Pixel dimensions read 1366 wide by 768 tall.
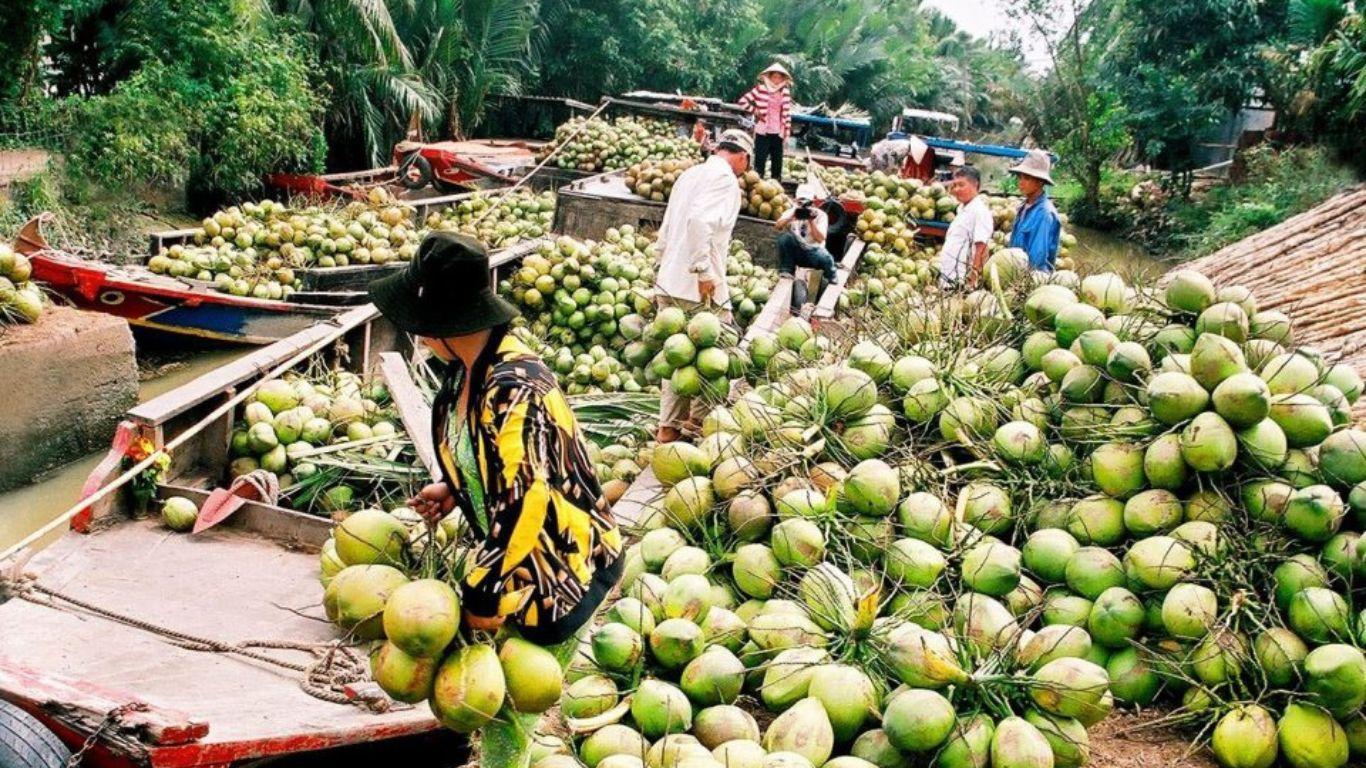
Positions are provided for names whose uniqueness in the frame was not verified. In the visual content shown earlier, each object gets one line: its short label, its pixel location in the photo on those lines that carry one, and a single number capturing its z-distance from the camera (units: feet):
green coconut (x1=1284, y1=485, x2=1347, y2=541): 8.96
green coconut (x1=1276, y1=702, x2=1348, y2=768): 8.13
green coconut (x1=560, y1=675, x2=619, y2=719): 8.39
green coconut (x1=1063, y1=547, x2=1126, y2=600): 9.45
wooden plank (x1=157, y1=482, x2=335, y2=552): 13.98
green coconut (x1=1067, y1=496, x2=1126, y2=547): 9.87
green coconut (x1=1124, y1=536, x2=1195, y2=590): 9.05
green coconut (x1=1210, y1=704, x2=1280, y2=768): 8.21
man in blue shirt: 21.65
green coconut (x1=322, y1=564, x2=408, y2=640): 6.90
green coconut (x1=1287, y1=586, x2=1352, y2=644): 8.55
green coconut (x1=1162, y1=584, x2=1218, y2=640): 8.72
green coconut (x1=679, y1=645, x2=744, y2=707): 8.47
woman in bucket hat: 7.17
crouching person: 26.78
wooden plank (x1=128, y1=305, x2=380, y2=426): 14.80
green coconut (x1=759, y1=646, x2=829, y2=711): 8.41
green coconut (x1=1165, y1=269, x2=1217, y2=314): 11.05
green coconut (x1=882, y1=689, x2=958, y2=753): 7.43
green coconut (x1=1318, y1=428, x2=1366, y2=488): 9.23
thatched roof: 13.99
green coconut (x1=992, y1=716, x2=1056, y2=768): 7.25
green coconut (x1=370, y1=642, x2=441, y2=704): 6.55
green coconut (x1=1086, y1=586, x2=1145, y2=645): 9.09
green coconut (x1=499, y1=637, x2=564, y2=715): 6.89
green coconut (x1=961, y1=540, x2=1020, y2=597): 9.27
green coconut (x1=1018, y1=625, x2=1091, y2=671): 8.13
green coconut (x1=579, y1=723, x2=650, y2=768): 7.91
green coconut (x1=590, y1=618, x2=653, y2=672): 8.59
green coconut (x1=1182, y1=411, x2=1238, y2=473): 9.28
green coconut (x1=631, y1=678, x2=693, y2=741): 8.13
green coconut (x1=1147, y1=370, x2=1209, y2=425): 9.69
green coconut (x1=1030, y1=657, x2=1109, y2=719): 7.66
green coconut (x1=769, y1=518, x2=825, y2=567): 9.64
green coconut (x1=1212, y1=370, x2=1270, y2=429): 9.23
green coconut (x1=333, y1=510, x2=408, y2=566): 7.33
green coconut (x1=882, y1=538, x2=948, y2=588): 9.42
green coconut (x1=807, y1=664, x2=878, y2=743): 7.94
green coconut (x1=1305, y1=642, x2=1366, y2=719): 8.16
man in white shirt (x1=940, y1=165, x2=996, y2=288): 23.04
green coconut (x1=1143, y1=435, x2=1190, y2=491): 9.61
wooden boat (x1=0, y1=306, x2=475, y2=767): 8.44
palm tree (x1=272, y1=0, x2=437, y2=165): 52.65
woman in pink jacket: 37.55
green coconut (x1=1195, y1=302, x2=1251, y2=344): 10.64
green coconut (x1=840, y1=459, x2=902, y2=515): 9.96
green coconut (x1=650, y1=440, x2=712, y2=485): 11.03
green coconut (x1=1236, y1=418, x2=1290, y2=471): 9.41
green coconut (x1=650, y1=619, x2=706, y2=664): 8.69
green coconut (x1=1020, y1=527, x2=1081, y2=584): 9.73
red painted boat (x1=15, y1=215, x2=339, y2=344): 25.00
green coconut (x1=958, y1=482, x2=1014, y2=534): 10.12
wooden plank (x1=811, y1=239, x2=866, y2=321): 23.57
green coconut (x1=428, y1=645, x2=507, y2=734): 6.51
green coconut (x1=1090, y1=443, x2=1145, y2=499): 9.94
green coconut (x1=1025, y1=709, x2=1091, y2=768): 7.68
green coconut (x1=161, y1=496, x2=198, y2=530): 14.06
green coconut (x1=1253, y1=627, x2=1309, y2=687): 8.50
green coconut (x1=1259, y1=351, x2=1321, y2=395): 9.91
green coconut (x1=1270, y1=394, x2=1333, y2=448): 9.52
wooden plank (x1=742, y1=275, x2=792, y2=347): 20.85
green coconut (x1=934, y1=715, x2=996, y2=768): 7.40
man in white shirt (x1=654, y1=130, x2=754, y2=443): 19.80
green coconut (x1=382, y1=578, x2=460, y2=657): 6.30
